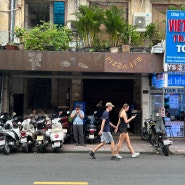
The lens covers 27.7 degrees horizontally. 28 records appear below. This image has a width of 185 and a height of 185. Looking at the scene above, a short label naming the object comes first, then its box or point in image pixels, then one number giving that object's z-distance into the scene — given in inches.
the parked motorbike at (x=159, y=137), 518.0
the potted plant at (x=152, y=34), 699.9
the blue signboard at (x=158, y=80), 605.4
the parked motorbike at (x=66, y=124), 621.0
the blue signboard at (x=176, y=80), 596.1
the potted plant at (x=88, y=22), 648.4
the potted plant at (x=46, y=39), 633.6
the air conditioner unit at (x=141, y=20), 722.8
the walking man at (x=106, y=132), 473.7
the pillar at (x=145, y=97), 698.8
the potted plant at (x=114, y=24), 643.5
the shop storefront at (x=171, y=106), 704.4
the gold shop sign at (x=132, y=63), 609.0
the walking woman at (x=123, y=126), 478.2
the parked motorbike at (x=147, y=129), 603.7
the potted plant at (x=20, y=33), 688.4
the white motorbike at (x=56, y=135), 524.1
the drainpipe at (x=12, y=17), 723.7
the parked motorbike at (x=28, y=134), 535.1
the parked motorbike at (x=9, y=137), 509.7
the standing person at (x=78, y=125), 597.3
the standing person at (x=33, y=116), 589.3
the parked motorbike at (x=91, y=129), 613.3
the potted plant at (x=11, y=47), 613.6
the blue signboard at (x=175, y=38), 598.5
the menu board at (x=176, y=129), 709.9
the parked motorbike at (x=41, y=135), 531.5
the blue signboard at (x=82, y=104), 702.4
